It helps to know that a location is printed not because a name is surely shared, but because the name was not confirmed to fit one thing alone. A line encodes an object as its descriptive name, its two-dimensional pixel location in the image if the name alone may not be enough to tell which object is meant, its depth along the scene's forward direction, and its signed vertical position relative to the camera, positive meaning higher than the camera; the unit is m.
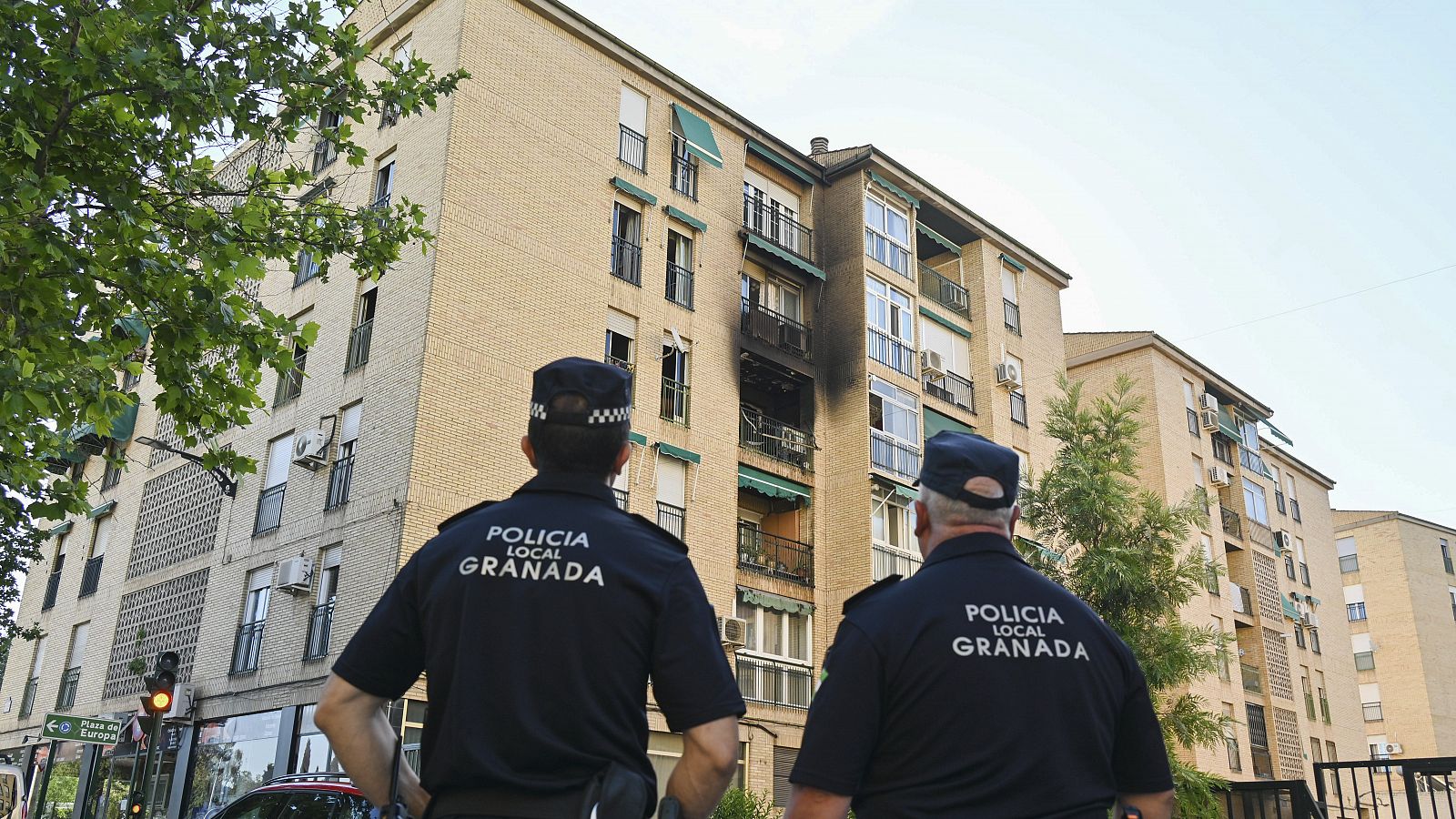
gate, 9.57 +1.16
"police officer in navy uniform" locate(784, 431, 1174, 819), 2.88 +0.31
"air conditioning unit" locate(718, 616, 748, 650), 23.86 +3.79
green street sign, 15.79 +1.09
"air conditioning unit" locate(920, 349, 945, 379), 30.88 +11.61
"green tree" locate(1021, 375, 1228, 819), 22.83 +5.37
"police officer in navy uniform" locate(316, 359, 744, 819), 2.57 +0.34
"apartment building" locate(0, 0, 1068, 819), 22.25 +8.93
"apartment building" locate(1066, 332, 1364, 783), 39.22 +9.83
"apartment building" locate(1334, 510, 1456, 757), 57.34 +10.41
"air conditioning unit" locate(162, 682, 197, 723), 24.87 +2.22
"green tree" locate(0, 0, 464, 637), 9.84 +5.17
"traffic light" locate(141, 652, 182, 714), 13.77 +1.44
